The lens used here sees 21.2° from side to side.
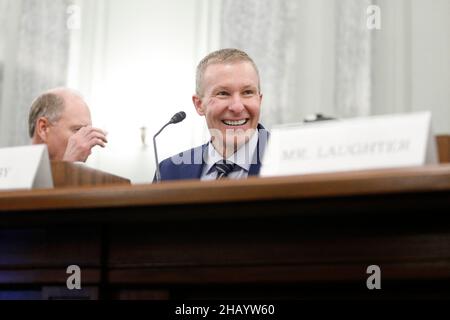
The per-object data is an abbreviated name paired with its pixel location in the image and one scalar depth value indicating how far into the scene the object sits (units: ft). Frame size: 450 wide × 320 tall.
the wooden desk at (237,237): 5.53
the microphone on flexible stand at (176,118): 8.01
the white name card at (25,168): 6.61
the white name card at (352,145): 5.66
